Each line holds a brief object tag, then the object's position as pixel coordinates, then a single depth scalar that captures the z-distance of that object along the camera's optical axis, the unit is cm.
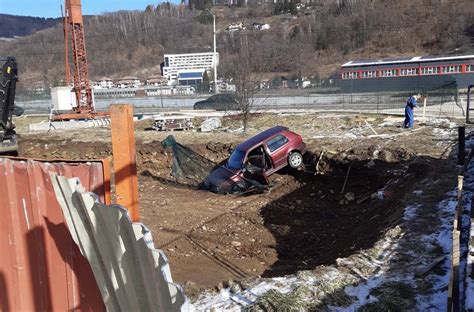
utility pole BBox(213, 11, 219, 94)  5613
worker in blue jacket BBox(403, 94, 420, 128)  1989
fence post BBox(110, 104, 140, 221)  432
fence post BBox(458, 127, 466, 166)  1187
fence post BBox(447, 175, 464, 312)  459
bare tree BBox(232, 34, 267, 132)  2541
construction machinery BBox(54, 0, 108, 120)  3331
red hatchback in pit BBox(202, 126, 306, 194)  1456
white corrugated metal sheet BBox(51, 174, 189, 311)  314
